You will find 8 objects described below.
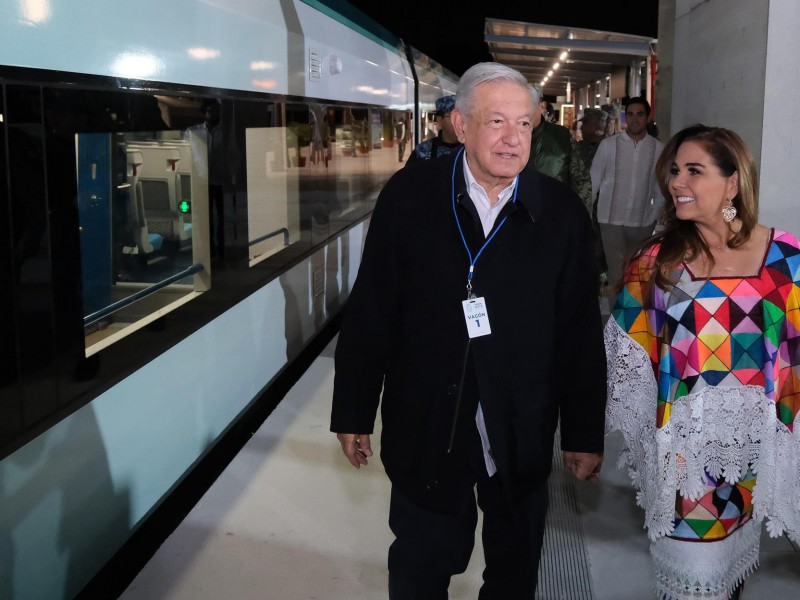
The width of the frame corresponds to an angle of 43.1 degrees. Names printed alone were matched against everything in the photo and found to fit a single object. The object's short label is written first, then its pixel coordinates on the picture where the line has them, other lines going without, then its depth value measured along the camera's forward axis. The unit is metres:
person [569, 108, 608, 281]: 6.87
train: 2.55
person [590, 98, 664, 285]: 6.62
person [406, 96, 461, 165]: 5.01
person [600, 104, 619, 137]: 15.71
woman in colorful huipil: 2.62
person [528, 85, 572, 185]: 6.61
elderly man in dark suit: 2.37
